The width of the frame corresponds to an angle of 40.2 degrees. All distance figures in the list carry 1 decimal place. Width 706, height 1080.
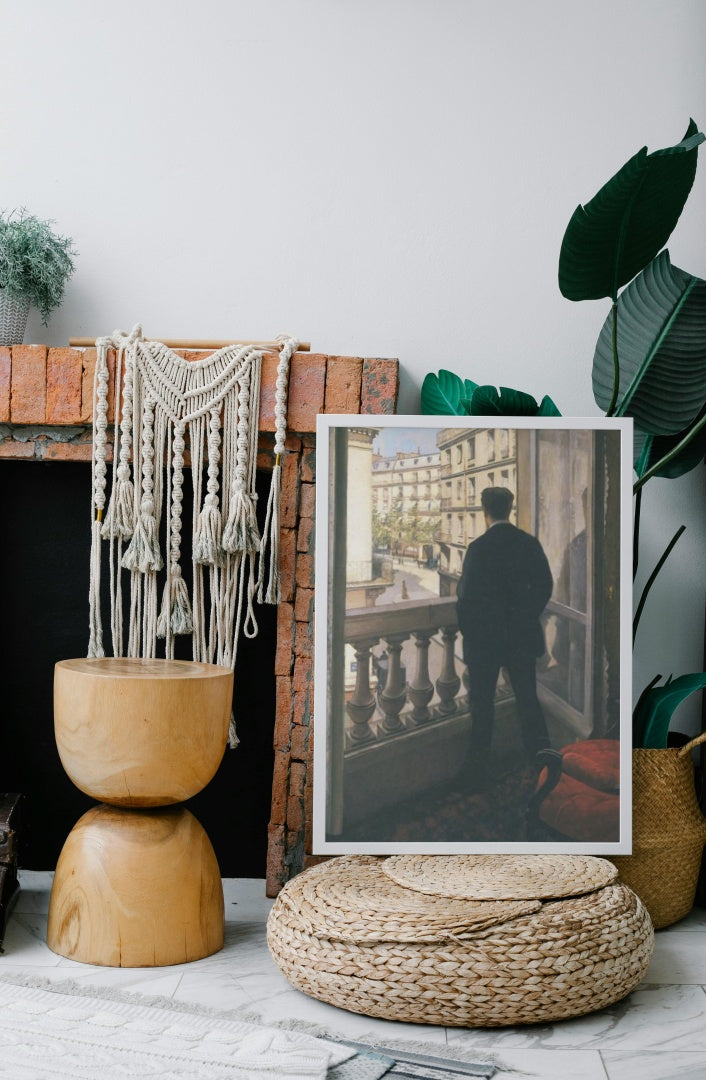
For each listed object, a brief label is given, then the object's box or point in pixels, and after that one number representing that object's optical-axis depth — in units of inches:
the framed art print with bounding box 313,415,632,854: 74.7
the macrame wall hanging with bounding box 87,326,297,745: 84.0
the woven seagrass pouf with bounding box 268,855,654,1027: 61.0
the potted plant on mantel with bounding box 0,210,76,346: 85.6
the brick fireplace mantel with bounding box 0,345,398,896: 85.0
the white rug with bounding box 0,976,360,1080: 54.7
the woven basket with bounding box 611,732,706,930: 80.1
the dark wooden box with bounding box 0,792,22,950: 74.2
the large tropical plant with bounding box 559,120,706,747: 76.7
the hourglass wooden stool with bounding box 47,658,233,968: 69.6
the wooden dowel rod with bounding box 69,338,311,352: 86.8
